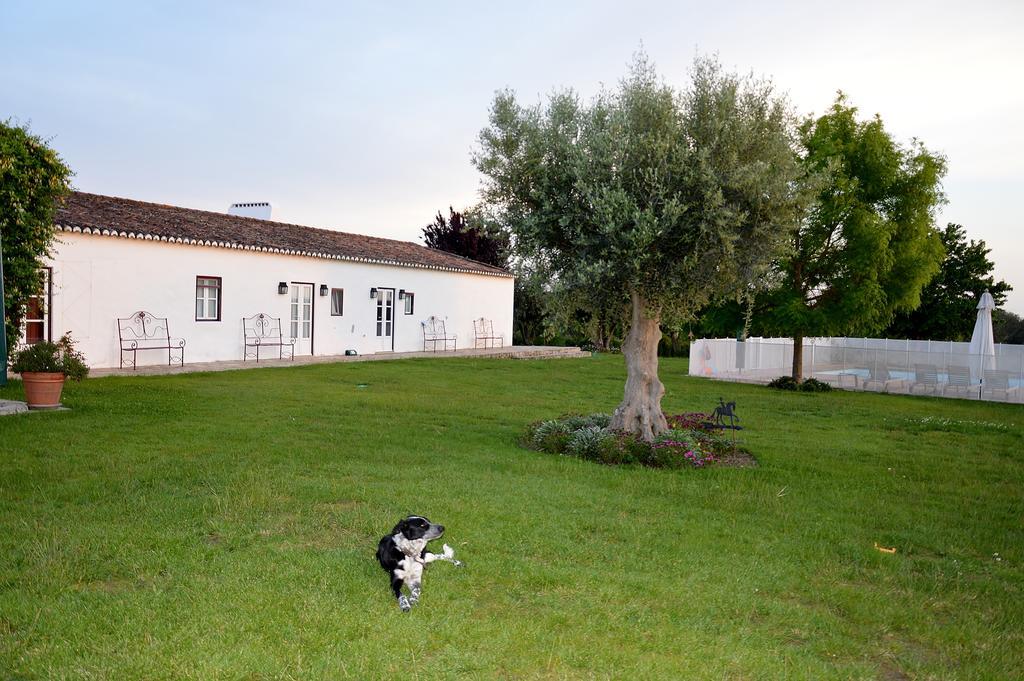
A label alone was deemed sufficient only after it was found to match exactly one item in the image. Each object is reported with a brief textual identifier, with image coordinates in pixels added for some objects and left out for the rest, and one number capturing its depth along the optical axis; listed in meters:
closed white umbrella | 20.83
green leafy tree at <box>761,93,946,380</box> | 19.72
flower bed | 9.02
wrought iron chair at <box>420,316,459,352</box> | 28.95
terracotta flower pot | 11.01
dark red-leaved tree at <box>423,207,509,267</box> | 41.56
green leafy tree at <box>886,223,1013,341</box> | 38.53
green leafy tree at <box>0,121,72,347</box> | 12.07
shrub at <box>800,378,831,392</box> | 20.66
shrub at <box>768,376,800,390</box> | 20.94
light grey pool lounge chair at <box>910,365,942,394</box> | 20.27
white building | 17.31
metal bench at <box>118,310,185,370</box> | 18.17
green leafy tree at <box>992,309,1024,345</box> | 43.85
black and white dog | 4.45
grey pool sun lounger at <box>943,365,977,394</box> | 19.91
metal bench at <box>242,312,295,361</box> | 21.52
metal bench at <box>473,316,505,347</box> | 32.12
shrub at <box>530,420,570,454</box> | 9.72
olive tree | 8.68
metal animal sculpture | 10.25
